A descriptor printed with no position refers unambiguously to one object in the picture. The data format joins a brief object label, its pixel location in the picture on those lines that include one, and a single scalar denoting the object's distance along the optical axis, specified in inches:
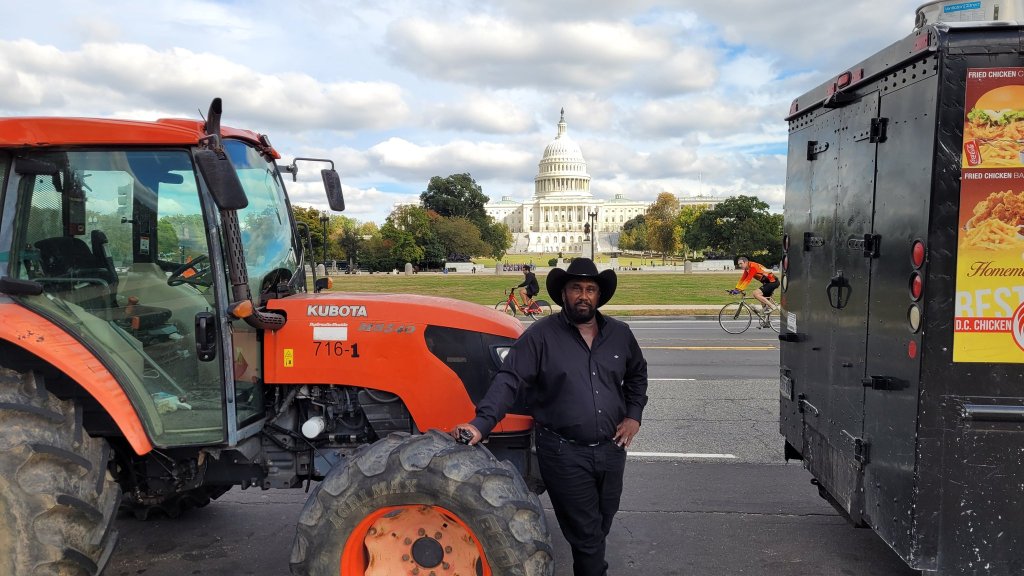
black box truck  115.6
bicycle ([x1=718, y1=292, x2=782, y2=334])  626.8
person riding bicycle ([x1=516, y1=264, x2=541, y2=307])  730.6
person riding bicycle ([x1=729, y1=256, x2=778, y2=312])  601.3
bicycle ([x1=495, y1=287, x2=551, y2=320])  765.3
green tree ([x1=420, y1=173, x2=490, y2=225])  3533.5
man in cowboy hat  133.9
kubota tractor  117.8
